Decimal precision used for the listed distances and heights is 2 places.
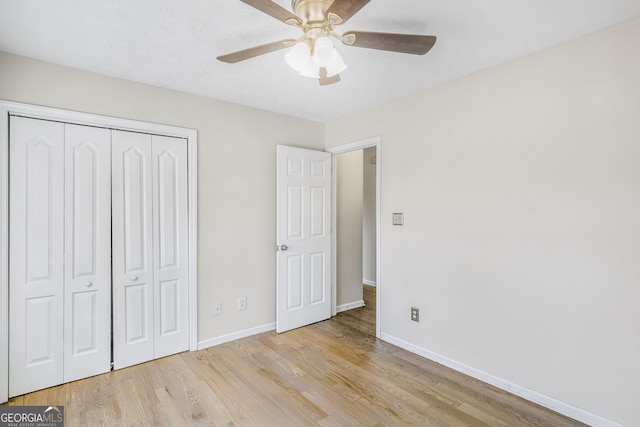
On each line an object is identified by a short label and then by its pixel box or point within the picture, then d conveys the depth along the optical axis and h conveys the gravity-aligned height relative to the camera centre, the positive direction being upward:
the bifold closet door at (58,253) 2.21 -0.29
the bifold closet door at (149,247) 2.59 -0.29
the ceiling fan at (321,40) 1.36 +0.87
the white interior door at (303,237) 3.39 -0.27
